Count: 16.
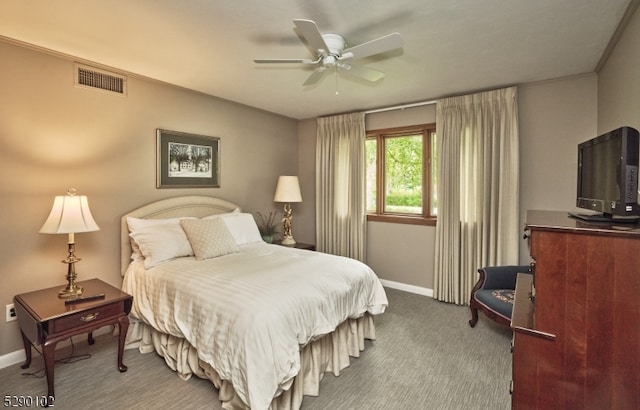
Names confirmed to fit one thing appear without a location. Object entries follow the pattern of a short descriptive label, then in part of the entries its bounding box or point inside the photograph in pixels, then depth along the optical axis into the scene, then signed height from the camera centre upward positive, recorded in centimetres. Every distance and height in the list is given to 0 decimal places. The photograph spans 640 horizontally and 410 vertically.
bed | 180 -76
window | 412 +33
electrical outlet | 247 -94
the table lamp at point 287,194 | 441 +4
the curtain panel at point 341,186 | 452 +18
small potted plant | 436 -43
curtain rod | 398 +123
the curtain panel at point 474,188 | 340 +11
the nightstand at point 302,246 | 437 -70
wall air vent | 280 +110
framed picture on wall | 341 +43
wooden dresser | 115 -49
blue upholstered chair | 276 -88
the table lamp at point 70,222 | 231 -20
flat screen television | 129 +11
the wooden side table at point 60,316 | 204 -85
